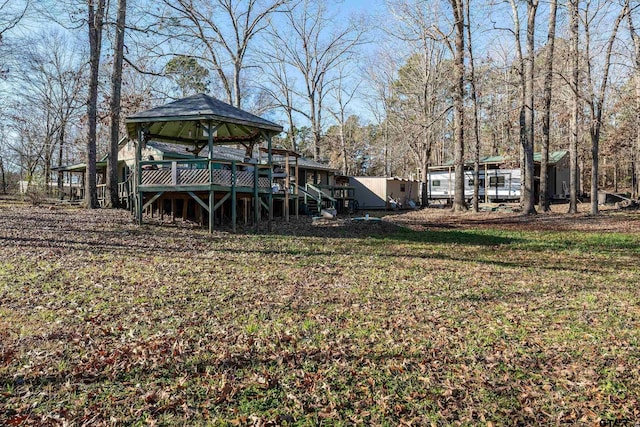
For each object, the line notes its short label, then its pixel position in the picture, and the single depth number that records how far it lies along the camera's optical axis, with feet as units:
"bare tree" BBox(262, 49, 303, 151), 110.42
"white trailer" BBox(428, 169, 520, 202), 97.96
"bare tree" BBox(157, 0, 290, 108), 75.95
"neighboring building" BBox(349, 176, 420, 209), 95.35
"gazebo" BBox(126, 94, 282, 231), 36.27
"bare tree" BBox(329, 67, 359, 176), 122.11
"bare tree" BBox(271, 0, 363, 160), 107.55
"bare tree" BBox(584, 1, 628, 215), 56.03
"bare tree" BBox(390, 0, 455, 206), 90.43
